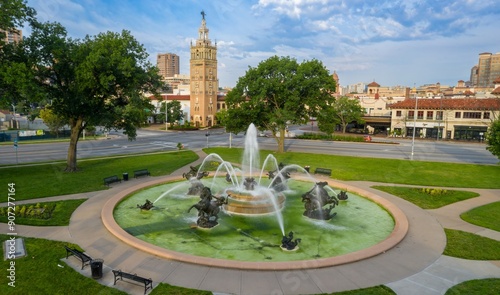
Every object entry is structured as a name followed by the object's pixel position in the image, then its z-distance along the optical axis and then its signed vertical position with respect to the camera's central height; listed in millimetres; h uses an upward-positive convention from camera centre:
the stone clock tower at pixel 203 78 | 102625 +11644
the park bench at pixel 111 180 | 25328 -5116
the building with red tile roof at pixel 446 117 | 68562 +870
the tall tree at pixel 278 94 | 40781 +2910
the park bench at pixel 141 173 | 28514 -5075
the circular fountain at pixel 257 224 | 13789 -5680
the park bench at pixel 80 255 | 12427 -5408
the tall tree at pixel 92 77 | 26359 +2983
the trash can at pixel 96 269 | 11516 -5386
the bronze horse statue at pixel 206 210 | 16922 -4854
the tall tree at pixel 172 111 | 99875 +1086
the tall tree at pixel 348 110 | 78500 +2083
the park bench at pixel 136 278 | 10750 -5368
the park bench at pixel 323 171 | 30031 -4804
